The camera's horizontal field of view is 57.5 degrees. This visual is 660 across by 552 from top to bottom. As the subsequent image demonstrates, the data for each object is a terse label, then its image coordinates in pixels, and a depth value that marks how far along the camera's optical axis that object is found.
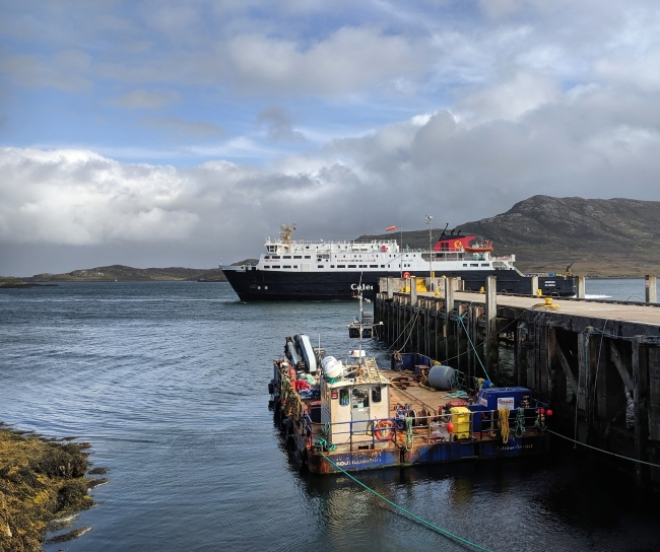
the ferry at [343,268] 94.06
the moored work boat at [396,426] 16.48
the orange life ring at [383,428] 16.73
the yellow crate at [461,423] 17.09
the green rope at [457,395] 21.23
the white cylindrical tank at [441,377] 22.69
